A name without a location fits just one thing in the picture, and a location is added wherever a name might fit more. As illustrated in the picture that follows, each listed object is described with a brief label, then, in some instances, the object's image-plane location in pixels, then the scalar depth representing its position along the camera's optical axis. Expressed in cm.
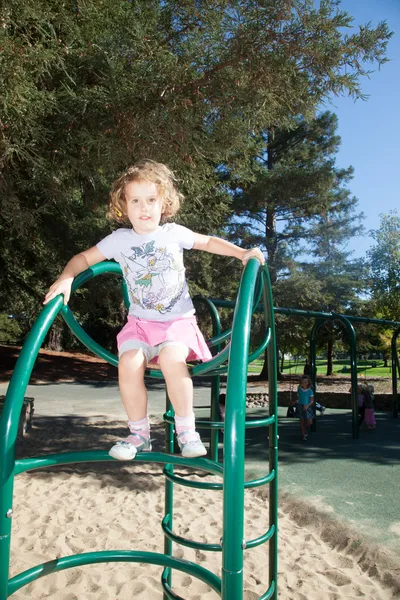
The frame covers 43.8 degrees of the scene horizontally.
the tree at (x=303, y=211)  1630
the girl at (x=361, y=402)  776
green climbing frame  113
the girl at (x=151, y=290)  158
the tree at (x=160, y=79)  454
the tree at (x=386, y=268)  1909
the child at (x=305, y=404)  685
